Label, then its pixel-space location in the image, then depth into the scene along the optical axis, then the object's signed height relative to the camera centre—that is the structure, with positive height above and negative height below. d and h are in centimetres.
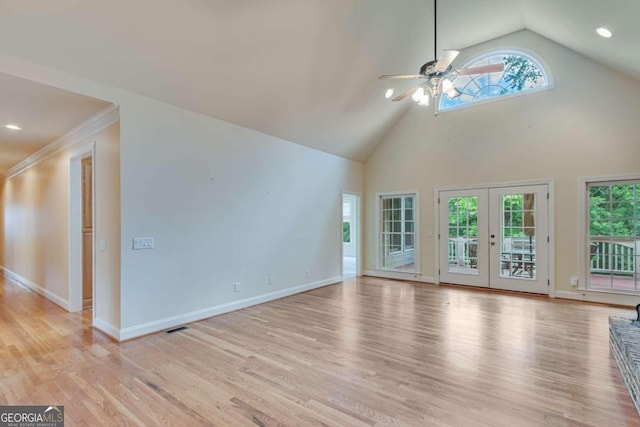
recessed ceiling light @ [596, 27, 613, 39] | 395 +230
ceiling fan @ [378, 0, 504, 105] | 346 +159
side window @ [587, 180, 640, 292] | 483 -41
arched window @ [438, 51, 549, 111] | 567 +250
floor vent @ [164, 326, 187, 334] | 368 -141
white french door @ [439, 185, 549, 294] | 554 -52
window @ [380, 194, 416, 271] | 696 -47
